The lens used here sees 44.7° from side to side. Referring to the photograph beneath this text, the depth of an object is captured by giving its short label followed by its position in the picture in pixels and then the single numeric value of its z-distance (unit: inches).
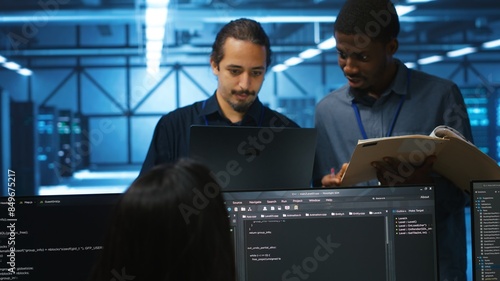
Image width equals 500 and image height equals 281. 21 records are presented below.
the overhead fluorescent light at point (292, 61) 538.7
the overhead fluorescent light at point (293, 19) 408.8
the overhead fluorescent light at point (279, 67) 542.6
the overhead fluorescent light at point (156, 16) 334.6
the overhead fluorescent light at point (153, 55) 485.2
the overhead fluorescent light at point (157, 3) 335.0
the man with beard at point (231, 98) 87.0
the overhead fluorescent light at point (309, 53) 530.6
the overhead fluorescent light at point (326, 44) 431.5
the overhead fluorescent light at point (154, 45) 415.0
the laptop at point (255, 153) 67.9
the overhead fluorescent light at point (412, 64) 537.3
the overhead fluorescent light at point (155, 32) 360.5
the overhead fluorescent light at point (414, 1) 342.2
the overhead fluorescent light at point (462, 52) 544.5
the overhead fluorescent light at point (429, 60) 549.6
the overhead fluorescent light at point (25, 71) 533.3
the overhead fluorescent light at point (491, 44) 510.9
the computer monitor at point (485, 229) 59.3
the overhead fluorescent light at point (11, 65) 522.0
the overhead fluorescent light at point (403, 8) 333.5
